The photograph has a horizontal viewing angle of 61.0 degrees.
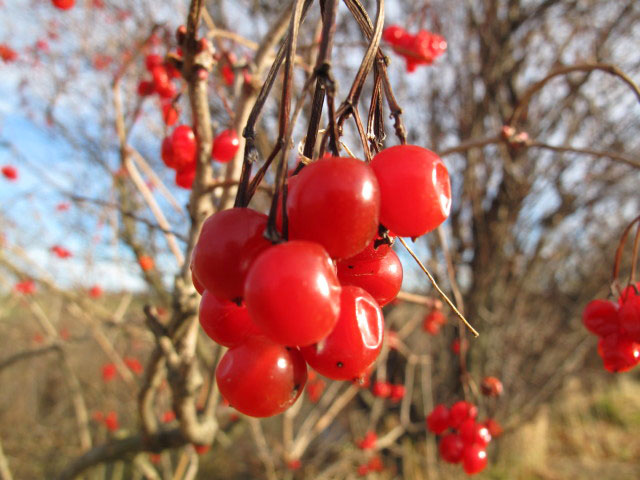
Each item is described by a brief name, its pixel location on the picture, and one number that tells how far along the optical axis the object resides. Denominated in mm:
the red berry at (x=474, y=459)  143
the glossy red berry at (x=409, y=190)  55
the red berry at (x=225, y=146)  123
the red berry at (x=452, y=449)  148
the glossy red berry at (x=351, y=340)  55
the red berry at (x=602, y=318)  107
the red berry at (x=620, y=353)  101
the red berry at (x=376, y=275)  62
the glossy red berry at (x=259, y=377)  55
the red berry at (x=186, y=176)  132
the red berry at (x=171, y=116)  138
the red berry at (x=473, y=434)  147
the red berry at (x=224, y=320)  58
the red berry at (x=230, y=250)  52
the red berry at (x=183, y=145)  124
